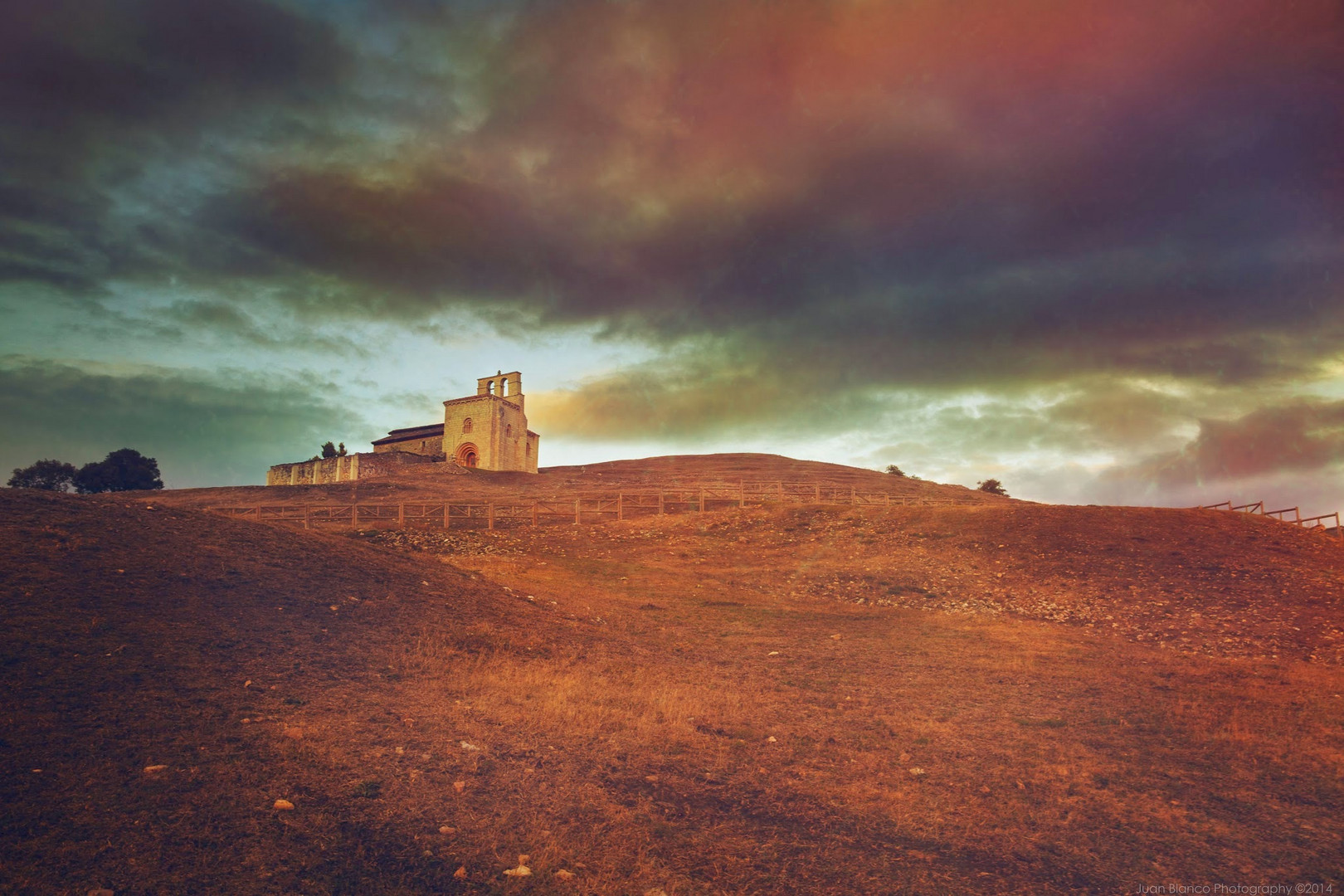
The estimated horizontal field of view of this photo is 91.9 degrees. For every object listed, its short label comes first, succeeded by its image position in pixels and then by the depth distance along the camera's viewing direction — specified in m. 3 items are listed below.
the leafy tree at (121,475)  61.03
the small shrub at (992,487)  79.19
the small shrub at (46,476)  57.19
